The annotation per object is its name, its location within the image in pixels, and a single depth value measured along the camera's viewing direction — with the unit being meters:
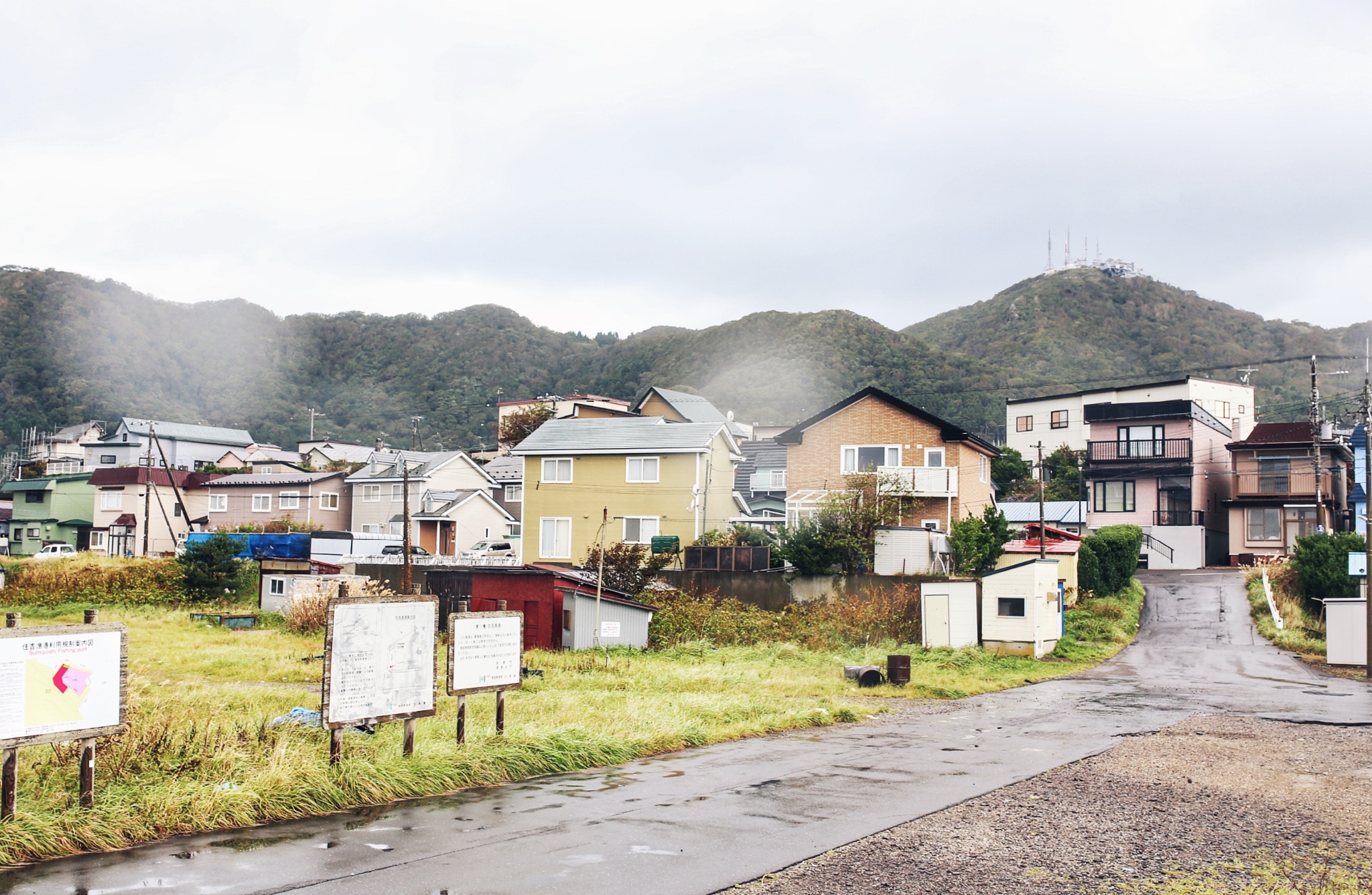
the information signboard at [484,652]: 12.61
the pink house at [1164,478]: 52.44
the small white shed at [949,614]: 31.00
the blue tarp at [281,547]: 49.34
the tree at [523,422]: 84.31
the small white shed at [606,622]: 30.36
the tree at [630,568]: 35.16
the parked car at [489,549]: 54.16
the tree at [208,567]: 41.50
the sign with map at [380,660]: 10.94
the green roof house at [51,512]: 70.00
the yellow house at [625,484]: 44.41
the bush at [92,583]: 40.56
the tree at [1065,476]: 61.34
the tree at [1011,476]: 63.91
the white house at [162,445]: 82.25
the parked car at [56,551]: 55.94
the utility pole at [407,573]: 28.31
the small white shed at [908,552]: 34.62
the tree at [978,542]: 34.31
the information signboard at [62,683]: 8.45
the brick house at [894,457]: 39.84
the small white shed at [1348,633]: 28.92
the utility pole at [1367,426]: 28.36
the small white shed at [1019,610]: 30.70
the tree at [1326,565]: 35.25
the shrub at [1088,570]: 39.47
